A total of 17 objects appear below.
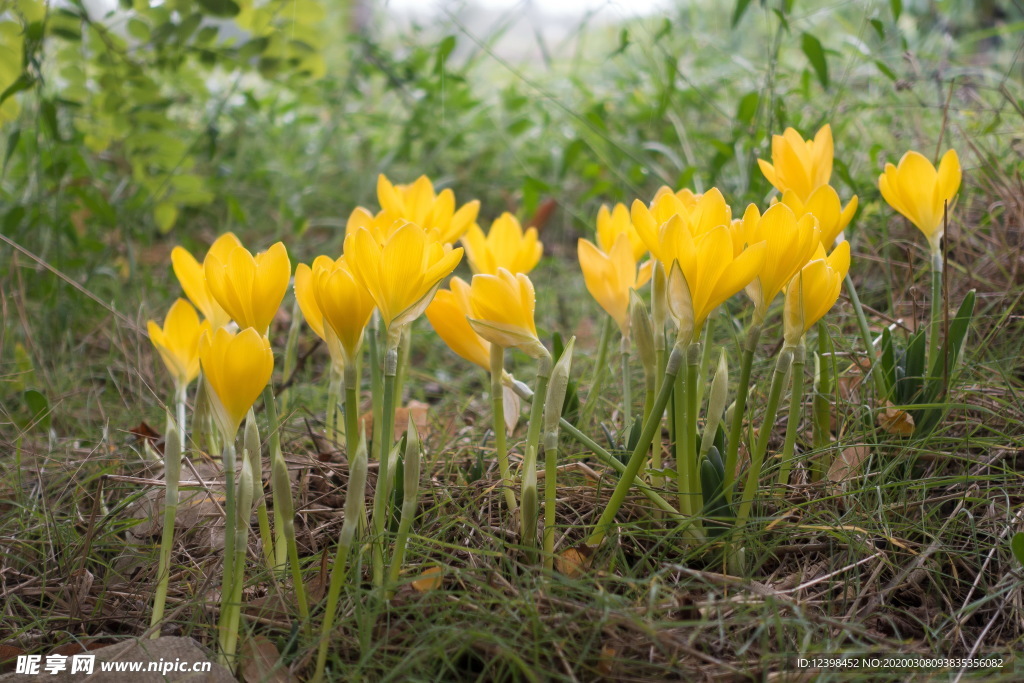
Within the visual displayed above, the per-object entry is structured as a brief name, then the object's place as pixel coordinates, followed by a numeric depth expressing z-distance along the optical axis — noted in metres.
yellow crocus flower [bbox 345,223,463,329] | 1.03
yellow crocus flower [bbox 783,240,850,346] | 1.05
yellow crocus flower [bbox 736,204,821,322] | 1.04
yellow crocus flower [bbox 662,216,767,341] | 1.03
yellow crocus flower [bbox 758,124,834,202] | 1.15
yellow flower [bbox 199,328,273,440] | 1.02
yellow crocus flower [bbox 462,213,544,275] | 1.17
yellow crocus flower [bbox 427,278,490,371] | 1.09
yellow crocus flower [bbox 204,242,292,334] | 1.05
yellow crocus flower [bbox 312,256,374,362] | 1.03
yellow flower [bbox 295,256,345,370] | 1.05
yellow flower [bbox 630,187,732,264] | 1.06
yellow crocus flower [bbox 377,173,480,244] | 1.19
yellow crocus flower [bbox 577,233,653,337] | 1.13
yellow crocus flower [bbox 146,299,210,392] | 1.18
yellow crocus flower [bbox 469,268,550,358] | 1.05
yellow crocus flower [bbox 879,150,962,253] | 1.14
